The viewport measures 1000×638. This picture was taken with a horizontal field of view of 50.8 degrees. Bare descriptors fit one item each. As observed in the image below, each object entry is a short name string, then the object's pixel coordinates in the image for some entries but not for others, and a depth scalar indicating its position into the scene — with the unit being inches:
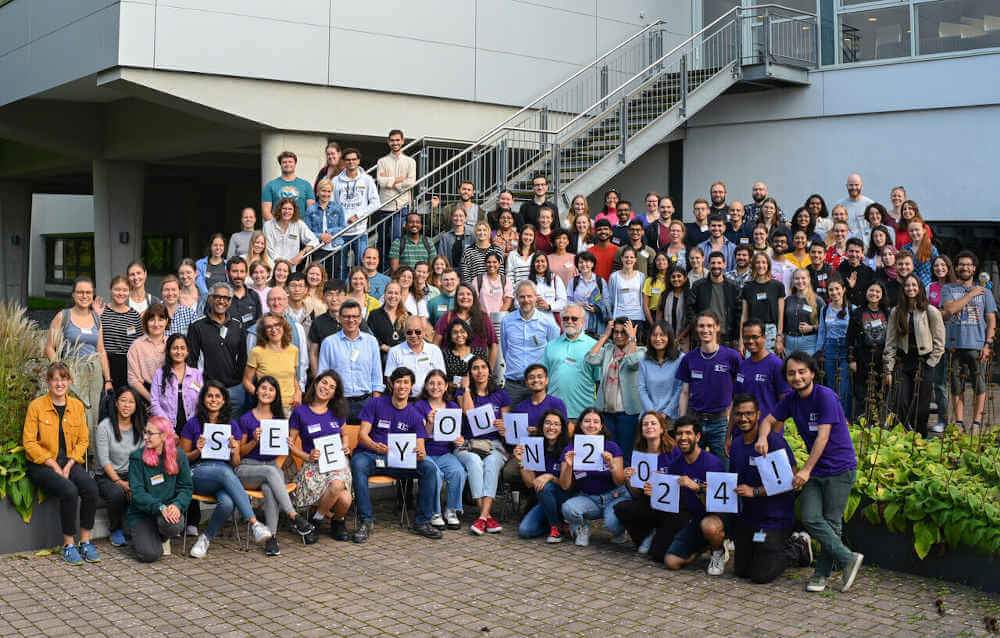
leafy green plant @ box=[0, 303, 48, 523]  329.4
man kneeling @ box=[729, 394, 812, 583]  301.9
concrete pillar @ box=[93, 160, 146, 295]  925.2
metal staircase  677.3
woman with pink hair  323.9
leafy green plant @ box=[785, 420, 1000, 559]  291.1
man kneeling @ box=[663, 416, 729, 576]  315.3
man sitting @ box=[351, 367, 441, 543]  365.1
